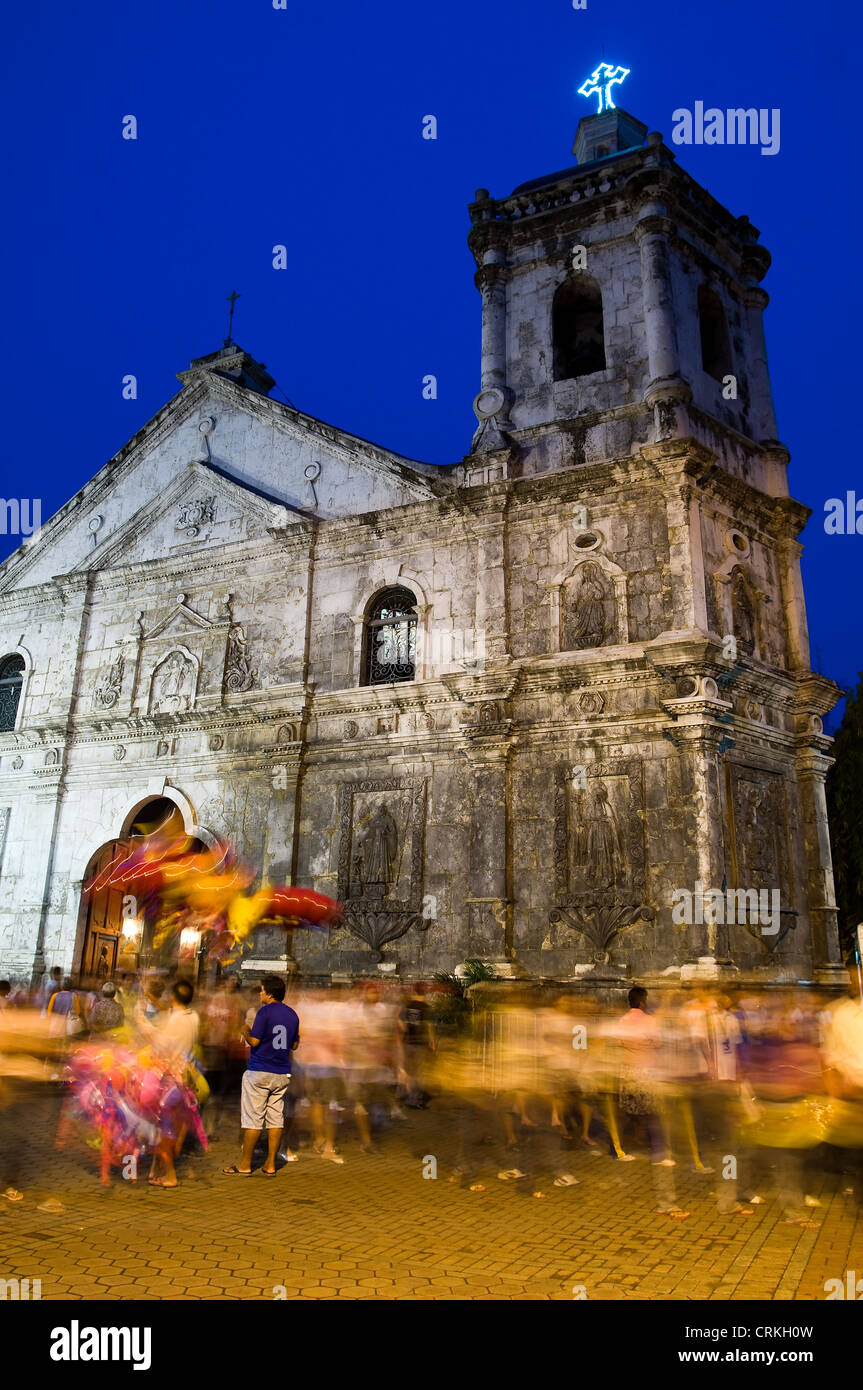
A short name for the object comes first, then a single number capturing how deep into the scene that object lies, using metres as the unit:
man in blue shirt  7.89
